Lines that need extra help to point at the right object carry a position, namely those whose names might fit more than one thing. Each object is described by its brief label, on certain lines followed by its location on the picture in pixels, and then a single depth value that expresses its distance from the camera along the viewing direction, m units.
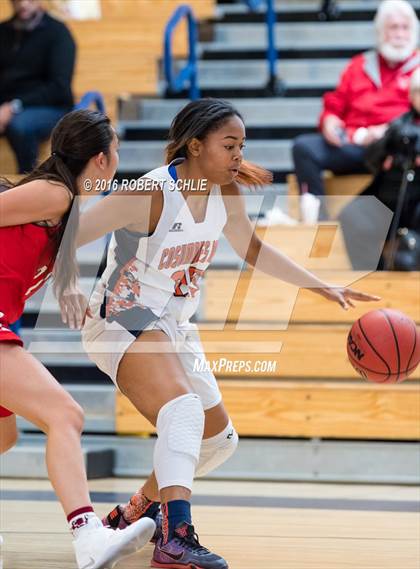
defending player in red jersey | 6.07
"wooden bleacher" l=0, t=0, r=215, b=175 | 16.08
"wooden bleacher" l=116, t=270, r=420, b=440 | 10.87
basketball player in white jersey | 6.79
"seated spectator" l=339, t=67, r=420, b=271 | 12.22
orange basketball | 7.51
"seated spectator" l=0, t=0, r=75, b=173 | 14.01
